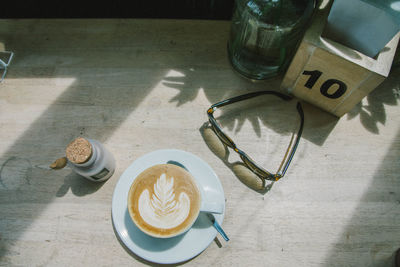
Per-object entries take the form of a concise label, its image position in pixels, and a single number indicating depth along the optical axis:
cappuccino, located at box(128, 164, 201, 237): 0.53
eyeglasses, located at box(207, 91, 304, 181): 0.65
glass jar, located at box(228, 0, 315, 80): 0.65
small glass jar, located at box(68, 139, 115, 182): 0.57
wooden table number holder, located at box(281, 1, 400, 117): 0.57
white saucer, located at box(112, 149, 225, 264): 0.57
